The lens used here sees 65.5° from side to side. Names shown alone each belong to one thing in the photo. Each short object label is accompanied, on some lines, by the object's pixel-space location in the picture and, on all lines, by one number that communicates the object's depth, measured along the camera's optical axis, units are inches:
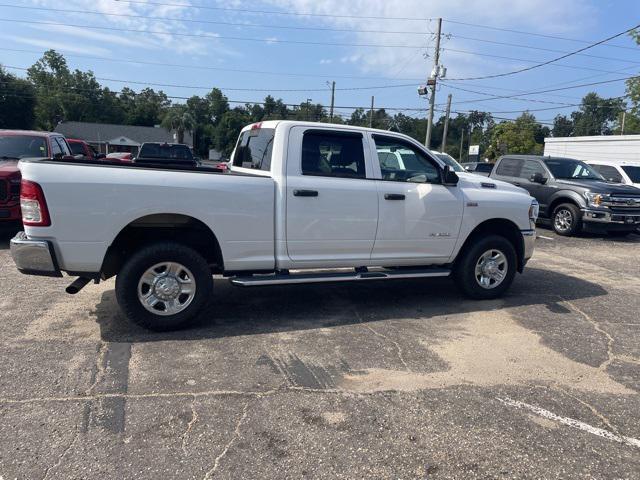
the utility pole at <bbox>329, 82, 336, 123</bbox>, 2027.3
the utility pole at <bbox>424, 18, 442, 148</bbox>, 1338.6
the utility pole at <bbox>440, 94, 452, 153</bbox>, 1689.6
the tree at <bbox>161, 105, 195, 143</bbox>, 3116.1
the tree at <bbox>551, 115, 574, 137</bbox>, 3825.5
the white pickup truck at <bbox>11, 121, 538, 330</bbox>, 170.6
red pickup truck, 319.3
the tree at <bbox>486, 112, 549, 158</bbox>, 2687.0
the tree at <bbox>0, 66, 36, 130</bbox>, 2397.9
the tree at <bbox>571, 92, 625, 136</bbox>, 3661.4
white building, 939.3
